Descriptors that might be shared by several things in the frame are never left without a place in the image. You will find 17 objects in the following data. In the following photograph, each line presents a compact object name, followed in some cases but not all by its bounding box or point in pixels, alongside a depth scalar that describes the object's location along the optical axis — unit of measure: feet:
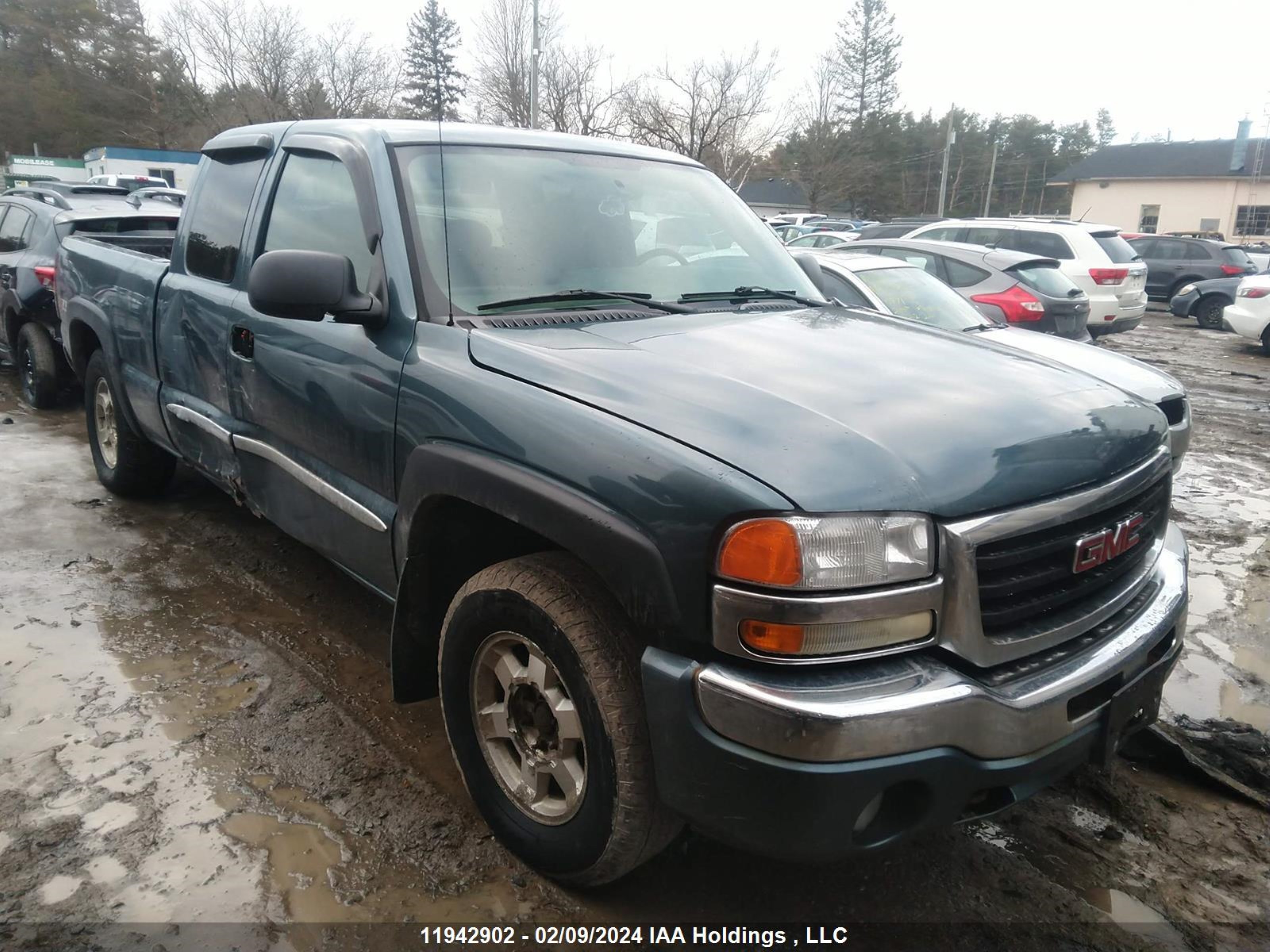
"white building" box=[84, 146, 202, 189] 139.44
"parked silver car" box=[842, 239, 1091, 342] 27.55
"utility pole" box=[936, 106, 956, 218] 138.72
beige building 155.43
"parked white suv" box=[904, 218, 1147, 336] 39.17
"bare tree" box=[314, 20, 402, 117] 143.84
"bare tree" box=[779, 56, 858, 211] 163.63
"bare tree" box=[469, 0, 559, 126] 102.42
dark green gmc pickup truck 6.01
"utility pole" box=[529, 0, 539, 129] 73.37
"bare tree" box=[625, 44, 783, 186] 103.60
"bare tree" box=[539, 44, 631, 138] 105.09
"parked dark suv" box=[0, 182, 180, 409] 24.73
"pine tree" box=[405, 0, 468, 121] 192.13
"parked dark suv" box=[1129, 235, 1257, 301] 65.26
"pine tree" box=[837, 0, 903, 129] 201.26
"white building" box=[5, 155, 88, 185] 144.97
